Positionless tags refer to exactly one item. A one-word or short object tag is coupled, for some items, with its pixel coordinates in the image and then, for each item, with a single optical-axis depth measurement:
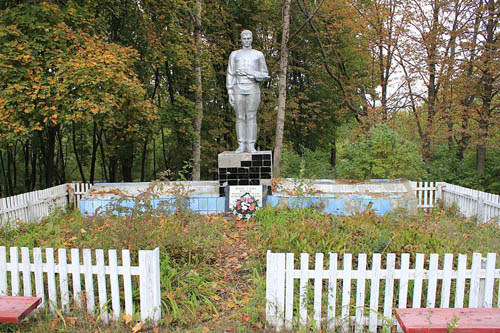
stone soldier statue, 7.82
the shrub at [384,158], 8.66
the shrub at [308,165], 11.23
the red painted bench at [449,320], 2.89
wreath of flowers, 7.18
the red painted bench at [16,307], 3.15
